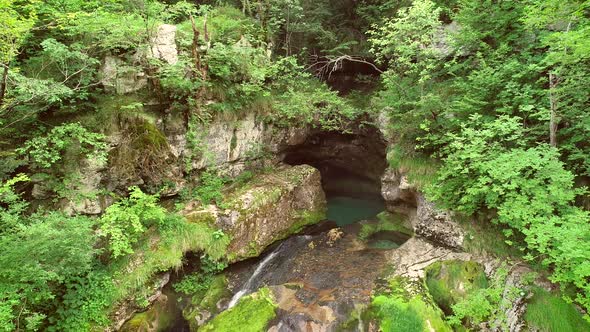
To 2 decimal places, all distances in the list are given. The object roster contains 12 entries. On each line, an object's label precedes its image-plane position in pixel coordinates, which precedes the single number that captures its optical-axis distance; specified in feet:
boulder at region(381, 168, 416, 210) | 36.19
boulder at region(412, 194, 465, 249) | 29.89
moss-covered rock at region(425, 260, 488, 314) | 25.57
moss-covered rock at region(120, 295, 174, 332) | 26.09
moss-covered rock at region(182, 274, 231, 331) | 28.23
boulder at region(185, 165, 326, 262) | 33.81
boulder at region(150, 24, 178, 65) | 33.96
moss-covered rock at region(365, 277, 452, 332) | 23.03
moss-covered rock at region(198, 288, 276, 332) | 24.77
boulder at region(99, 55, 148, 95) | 31.55
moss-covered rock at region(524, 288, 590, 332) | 19.71
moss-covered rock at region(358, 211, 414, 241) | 38.46
